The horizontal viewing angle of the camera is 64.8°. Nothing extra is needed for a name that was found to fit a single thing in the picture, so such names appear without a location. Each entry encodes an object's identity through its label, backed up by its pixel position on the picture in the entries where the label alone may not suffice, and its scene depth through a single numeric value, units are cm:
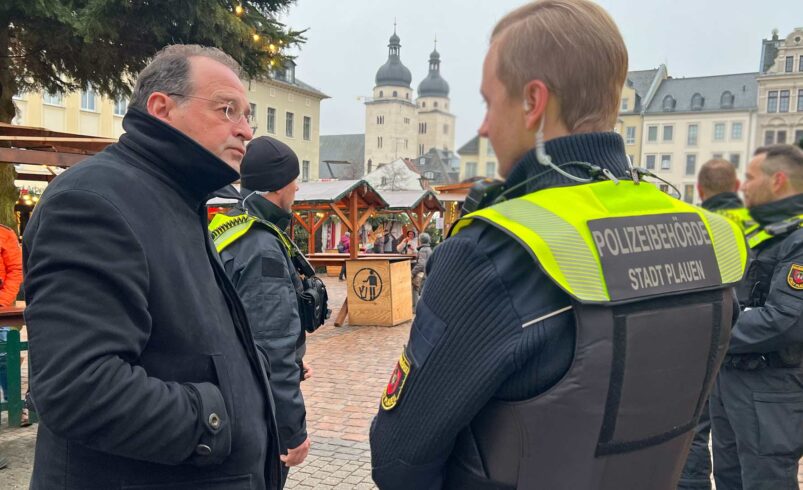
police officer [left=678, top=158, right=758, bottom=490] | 389
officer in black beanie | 277
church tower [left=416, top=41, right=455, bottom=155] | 12644
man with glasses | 137
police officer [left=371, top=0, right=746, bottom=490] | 120
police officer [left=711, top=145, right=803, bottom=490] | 314
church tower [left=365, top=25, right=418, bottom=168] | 10944
